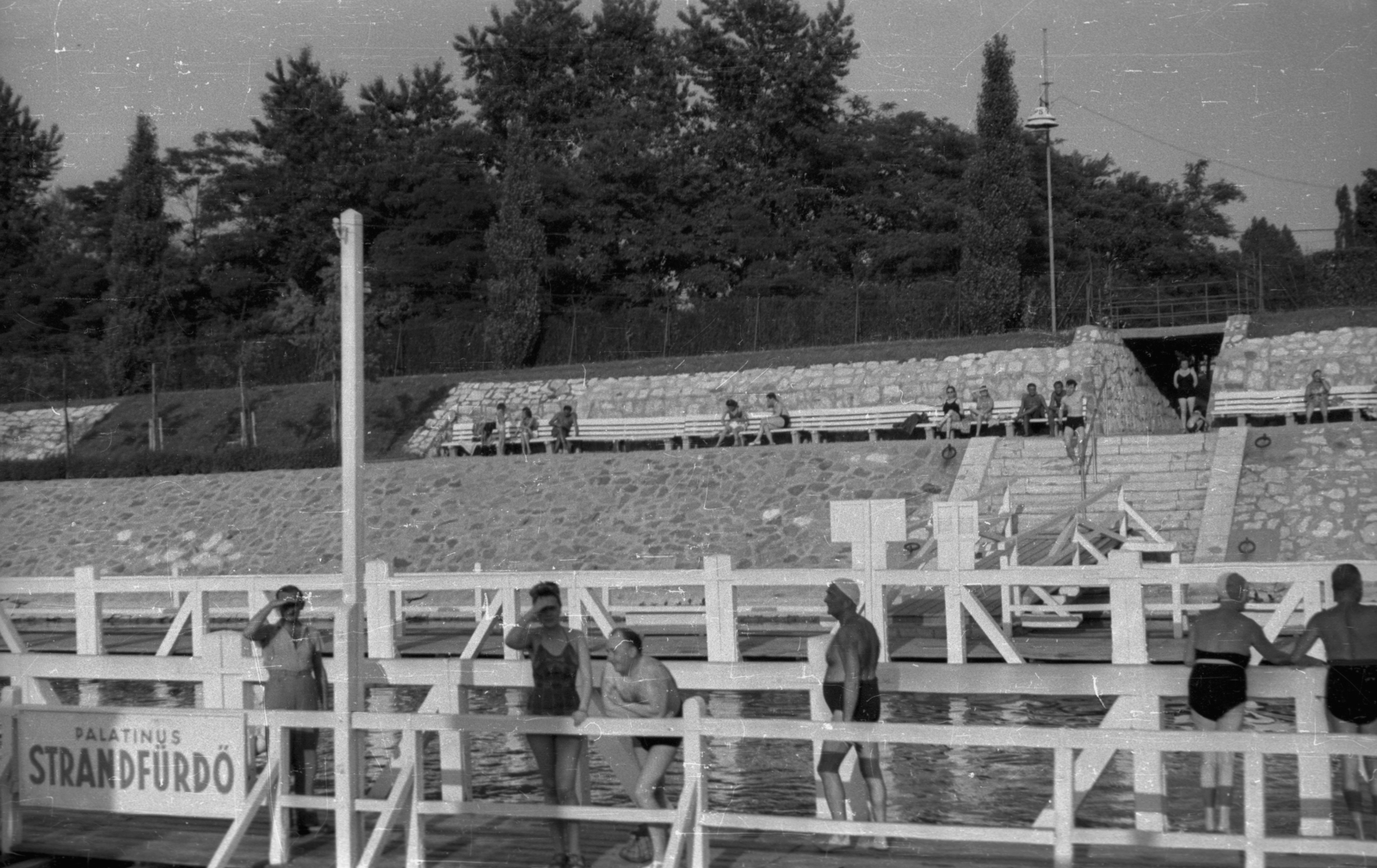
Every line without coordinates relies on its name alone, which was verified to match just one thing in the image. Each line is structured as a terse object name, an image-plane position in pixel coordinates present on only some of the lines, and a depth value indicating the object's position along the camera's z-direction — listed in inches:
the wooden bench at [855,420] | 1177.4
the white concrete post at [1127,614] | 461.4
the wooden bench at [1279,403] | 1069.8
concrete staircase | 944.3
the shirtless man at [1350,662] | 321.7
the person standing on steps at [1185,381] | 1157.1
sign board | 336.8
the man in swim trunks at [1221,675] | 322.3
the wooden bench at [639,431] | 1239.5
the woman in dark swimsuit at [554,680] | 324.2
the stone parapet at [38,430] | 1589.6
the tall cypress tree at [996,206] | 1508.4
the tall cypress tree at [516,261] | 1662.2
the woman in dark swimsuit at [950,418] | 1103.0
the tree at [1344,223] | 1554.3
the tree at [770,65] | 1705.2
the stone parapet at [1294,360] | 1185.4
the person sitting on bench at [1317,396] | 1045.7
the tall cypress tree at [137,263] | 1640.0
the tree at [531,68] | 1811.0
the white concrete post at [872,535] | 547.8
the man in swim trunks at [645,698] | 319.3
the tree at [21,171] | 1497.3
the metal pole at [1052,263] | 1299.7
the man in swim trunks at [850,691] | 326.3
